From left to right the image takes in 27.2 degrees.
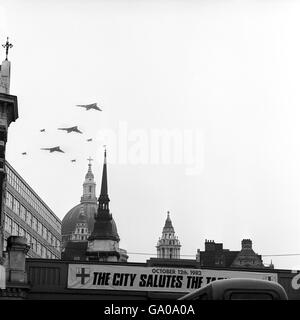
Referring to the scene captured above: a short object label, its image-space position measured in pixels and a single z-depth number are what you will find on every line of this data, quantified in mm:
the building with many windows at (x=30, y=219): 80731
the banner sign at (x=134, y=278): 36281
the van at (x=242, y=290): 11023
